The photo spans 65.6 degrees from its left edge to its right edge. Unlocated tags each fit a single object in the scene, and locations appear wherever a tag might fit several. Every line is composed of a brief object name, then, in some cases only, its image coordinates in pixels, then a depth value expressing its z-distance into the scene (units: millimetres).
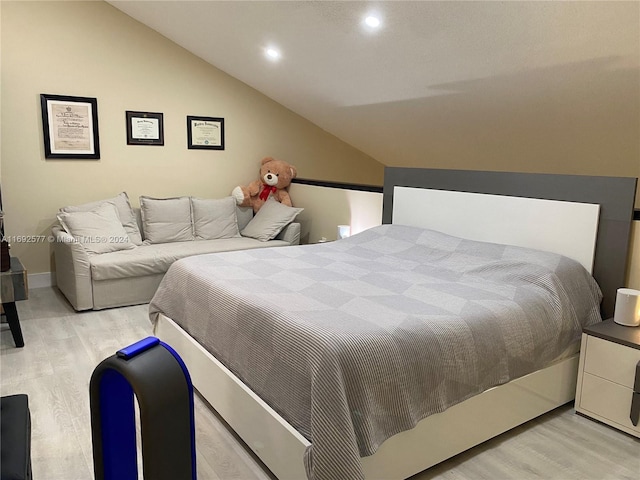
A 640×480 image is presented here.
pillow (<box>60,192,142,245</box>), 4402
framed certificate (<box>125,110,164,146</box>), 4676
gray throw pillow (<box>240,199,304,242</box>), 4793
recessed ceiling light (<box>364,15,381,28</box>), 3122
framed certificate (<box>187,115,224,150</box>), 5023
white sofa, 3791
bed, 1702
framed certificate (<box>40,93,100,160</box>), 4266
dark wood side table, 2828
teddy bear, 5176
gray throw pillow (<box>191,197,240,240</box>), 4789
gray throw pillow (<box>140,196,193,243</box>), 4551
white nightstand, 2186
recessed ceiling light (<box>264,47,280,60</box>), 4152
